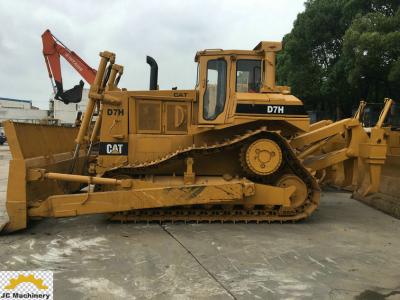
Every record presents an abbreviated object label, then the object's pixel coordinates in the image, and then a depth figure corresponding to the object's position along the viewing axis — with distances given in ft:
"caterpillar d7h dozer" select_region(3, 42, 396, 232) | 22.26
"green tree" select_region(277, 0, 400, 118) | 81.41
